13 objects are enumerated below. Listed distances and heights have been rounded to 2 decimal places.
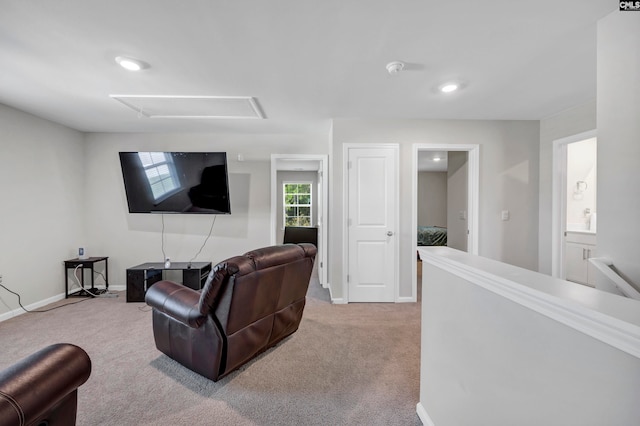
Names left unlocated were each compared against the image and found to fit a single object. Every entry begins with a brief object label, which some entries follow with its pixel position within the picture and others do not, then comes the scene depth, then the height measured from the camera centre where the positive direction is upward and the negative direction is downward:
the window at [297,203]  7.66 +0.19
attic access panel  2.85 +1.17
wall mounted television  3.69 +0.39
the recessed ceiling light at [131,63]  2.08 +1.14
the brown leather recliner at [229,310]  1.78 -0.70
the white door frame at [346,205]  3.48 +0.06
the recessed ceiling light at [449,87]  2.53 +1.15
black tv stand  3.58 -0.88
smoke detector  2.15 +1.14
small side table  3.65 -0.75
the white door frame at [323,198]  4.16 +0.18
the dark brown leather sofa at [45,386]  0.71 -0.51
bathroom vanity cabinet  3.80 -0.64
